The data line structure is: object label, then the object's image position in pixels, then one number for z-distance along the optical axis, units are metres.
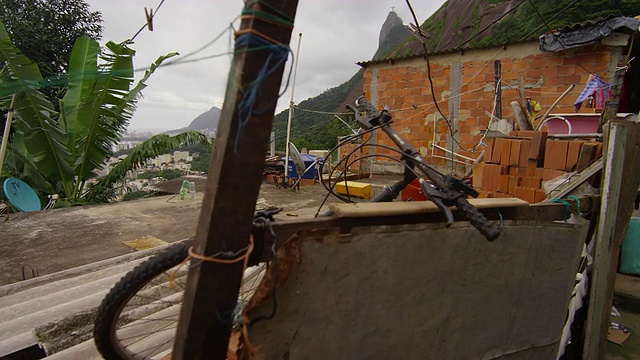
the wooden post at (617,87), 5.60
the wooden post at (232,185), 0.95
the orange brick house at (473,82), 6.04
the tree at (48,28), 9.33
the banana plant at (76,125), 6.19
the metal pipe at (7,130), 5.07
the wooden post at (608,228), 2.58
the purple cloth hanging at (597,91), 5.55
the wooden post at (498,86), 6.54
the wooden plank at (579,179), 2.84
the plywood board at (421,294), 1.18
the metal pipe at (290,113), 7.49
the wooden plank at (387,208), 1.30
